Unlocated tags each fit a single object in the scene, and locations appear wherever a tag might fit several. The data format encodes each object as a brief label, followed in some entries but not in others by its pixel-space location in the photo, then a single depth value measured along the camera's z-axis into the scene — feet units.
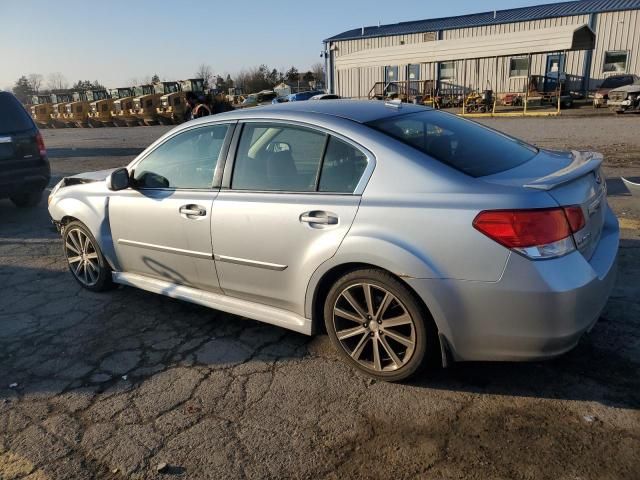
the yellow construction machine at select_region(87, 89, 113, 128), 113.19
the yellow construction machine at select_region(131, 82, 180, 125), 102.73
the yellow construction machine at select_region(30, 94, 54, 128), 128.47
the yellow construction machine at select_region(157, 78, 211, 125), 98.84
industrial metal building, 77.37
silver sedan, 8.13
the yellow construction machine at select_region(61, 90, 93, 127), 119.03
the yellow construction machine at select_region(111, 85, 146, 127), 107.86
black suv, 24.49
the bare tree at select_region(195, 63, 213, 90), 246.47
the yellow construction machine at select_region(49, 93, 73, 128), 123.44
